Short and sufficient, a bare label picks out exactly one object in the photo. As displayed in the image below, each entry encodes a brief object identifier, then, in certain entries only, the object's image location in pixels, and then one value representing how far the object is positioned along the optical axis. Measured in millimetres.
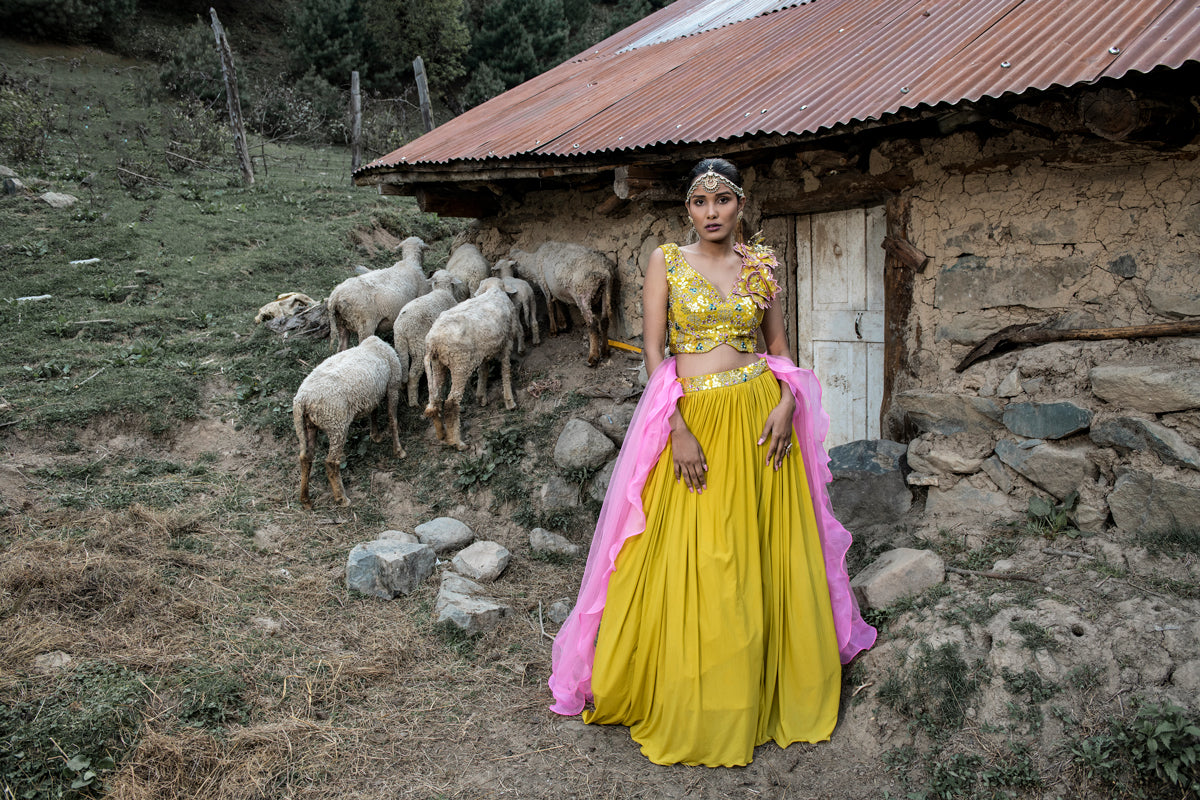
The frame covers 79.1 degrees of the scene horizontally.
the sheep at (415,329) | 6371
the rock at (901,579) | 3479
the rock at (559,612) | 4273
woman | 2842
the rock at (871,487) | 4258
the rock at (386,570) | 4520
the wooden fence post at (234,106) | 13523
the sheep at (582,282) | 6043
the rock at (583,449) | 5406
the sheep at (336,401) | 5344
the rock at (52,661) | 3307
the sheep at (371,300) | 6590
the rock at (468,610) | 4098
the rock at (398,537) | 4857
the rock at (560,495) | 5359
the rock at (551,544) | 5047
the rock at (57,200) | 11023
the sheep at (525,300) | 6664
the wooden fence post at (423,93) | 15445
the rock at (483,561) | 4734
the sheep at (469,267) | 7156
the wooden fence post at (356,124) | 15453
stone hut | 3344
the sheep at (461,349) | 5744
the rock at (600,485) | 5320
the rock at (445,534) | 5031
